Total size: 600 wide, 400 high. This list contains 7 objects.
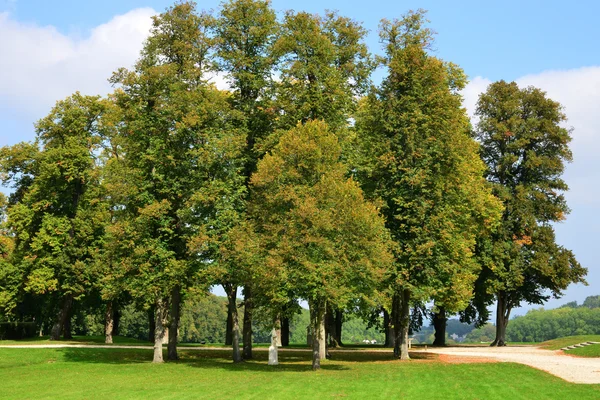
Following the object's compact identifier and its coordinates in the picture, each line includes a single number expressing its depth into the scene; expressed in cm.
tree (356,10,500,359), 3725
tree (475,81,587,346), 5562
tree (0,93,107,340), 5103
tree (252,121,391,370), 3092
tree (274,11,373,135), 3853
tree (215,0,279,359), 3978
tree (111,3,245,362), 3669
